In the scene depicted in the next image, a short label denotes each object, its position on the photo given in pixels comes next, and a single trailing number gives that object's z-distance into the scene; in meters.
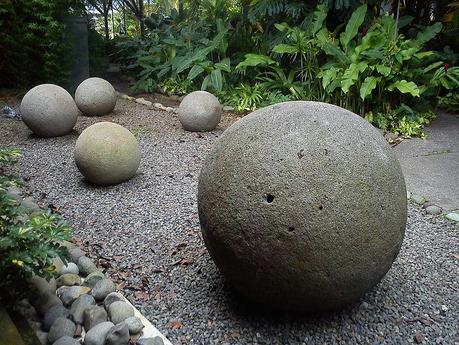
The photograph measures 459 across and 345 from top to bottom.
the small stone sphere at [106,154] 4.54
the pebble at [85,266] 3.14
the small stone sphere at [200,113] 6.69
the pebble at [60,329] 2.45
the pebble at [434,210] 4.15
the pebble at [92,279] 2.95
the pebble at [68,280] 2.95
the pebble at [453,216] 4.00
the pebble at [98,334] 2.40
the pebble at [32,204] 4.02
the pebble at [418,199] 4.36
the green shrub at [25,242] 2.30
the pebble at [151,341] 2.35
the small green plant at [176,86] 9.24
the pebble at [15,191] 4.44
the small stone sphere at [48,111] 6.18
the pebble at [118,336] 2.35
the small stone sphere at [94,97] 7.57
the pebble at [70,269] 3.07
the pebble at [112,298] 2.73
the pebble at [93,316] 2.56
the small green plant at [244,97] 7.83
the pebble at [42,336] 2.45
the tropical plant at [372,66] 6.56
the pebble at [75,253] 3.26
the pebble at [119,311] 2.59
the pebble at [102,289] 2.83
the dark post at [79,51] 9.55
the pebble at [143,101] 8.98
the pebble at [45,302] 2.66
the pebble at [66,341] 2.34
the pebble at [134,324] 2.48
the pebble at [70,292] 2.77
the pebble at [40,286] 2.68
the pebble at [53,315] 2.57
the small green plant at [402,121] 6.46
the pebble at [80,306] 2.62
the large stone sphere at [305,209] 2.19
